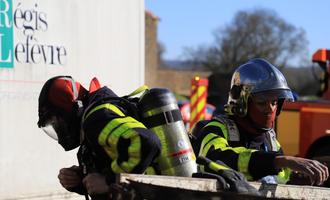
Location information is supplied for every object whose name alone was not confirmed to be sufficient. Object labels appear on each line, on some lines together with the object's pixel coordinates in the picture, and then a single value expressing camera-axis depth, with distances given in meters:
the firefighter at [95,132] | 2.87
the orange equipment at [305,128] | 9.38
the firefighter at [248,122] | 3.33
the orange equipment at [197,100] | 12.00
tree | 57.88
